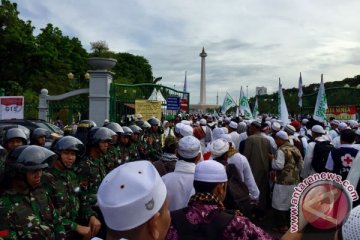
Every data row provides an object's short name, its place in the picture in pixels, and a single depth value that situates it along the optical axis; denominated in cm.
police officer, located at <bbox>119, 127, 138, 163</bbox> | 729
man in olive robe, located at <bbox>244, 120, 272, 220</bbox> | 767
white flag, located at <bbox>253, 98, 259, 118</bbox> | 1956
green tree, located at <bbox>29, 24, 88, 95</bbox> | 2869
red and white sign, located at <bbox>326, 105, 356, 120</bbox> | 1394
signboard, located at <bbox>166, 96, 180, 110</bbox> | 1348
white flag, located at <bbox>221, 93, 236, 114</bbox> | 1931
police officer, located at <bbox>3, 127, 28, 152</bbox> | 542
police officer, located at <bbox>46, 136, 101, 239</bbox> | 397
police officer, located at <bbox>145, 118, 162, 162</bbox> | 924
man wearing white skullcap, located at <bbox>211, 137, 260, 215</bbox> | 548
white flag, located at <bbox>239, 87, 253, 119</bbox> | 1627
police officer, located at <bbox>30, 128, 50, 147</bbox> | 592
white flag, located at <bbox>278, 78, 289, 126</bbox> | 1142
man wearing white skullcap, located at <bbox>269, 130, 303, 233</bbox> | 704
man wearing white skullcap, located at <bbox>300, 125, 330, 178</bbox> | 741
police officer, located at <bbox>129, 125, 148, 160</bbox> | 817
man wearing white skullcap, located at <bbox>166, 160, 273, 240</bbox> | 263
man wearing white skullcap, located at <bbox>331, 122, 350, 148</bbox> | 834
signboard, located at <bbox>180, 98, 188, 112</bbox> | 1454
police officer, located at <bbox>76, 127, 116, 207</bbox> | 471
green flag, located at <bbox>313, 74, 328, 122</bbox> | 1158
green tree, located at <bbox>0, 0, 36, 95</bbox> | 2652
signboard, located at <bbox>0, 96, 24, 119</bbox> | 1176
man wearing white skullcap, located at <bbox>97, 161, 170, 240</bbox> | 168
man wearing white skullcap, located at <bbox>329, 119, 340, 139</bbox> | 1007
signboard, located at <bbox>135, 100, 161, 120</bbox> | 1159
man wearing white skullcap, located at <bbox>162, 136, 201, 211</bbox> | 393
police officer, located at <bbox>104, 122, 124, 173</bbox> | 602
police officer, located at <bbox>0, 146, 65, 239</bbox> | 325
